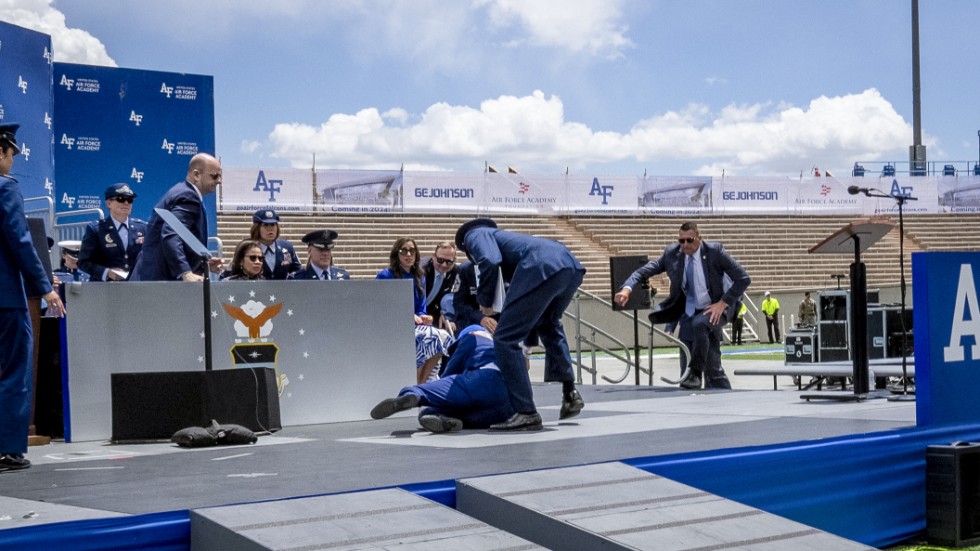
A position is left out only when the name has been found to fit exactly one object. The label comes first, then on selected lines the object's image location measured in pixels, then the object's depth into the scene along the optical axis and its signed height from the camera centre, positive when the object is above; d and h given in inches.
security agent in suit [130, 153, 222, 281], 299.3 +15.3
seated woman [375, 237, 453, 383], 366.3 -12.8
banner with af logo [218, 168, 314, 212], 1169.4 +99.0
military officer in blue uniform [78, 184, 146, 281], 353.4 +13.7
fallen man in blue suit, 271.4 -26.9
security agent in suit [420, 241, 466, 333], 384.7 +1.9
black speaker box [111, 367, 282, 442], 271.3 -27.2
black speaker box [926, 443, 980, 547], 210.8 -40.8
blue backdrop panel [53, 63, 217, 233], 600.4 +83.0
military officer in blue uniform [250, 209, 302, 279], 345.1 +11.5
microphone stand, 307.0 -25.9
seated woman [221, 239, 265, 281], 318.7 +6.2
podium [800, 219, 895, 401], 309.6 -3.3
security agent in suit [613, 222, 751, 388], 402.0 -5.2
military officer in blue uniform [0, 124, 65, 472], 213.8 -4.9
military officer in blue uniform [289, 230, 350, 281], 367.6 +9.3
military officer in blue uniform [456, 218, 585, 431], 260.2 -0.7
